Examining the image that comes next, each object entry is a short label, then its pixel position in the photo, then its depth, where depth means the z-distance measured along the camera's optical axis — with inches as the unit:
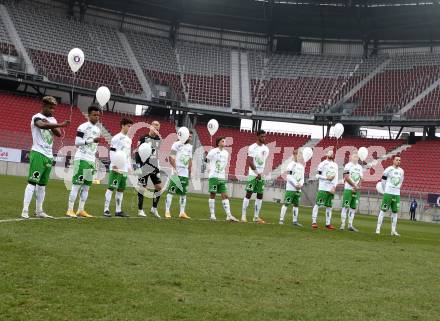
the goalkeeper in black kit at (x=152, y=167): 521.7
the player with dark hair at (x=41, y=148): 382.6
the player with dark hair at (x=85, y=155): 442.3
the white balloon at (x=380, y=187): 634.4
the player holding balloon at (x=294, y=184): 602.2
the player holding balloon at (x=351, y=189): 621.9
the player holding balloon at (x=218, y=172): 581.9
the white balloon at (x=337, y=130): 828.6
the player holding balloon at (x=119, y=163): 478.0
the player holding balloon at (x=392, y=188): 603.5
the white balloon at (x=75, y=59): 530.9
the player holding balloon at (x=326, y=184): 609.3
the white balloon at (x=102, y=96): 565.5
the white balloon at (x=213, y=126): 801.6
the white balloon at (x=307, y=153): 686.4
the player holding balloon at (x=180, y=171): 551.2
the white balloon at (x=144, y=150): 512.7
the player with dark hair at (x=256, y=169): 589.3
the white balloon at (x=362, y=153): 720.2
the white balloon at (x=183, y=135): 561.6
